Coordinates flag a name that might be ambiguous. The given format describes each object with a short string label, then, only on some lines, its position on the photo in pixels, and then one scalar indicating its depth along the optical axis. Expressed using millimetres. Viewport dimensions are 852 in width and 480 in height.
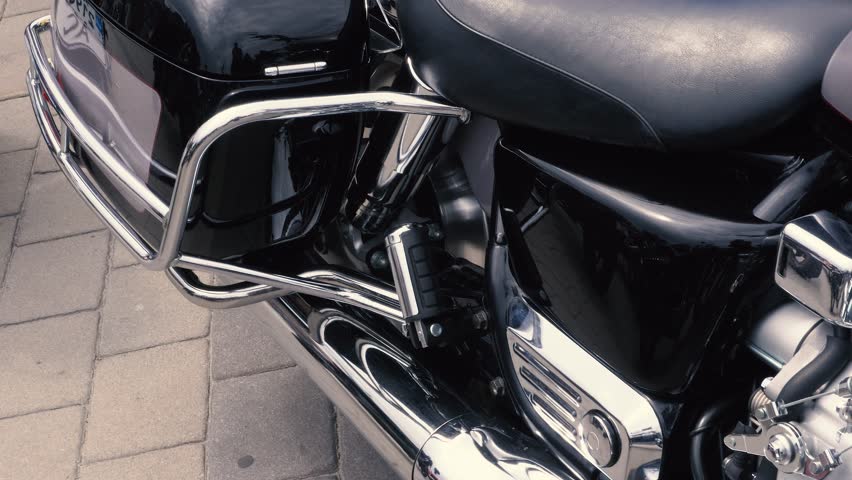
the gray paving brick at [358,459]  1551
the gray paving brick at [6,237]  2098
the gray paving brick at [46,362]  1753
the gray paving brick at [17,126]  2457
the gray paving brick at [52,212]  2160
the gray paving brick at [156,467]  1581
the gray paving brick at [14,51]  2695
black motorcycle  778
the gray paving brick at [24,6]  3053
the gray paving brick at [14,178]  2260
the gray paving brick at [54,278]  1955
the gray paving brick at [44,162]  2355
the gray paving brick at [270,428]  1576
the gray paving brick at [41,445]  1618
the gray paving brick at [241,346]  1771
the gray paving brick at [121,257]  2049
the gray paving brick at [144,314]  1860
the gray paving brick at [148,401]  1643
